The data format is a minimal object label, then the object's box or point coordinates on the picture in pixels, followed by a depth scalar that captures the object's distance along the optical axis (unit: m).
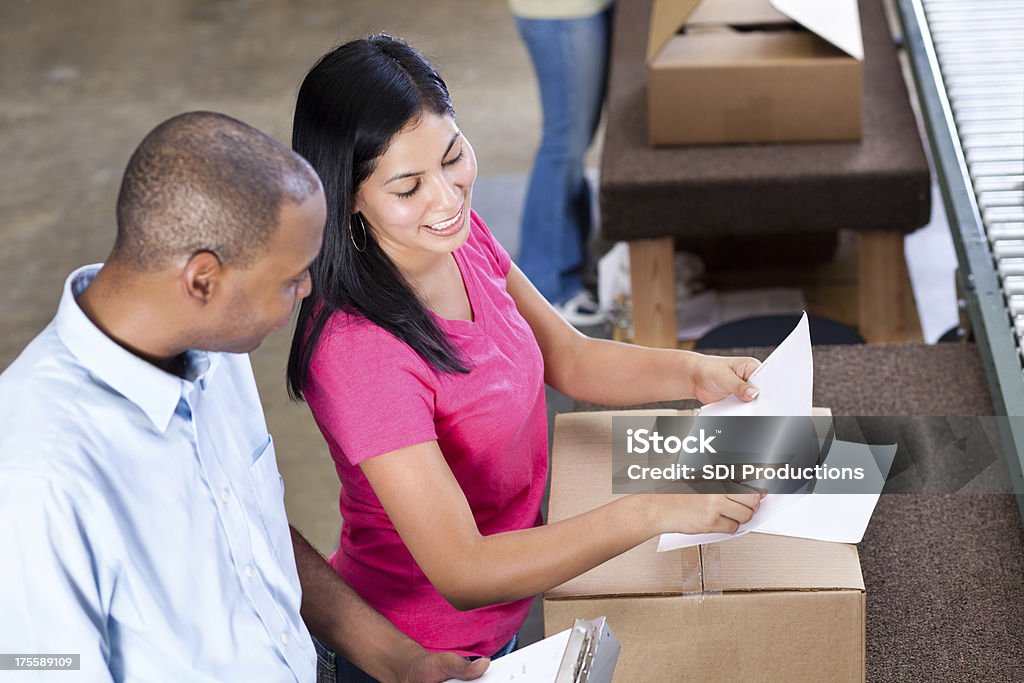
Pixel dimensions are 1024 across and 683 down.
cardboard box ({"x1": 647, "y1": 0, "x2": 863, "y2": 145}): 6.71
